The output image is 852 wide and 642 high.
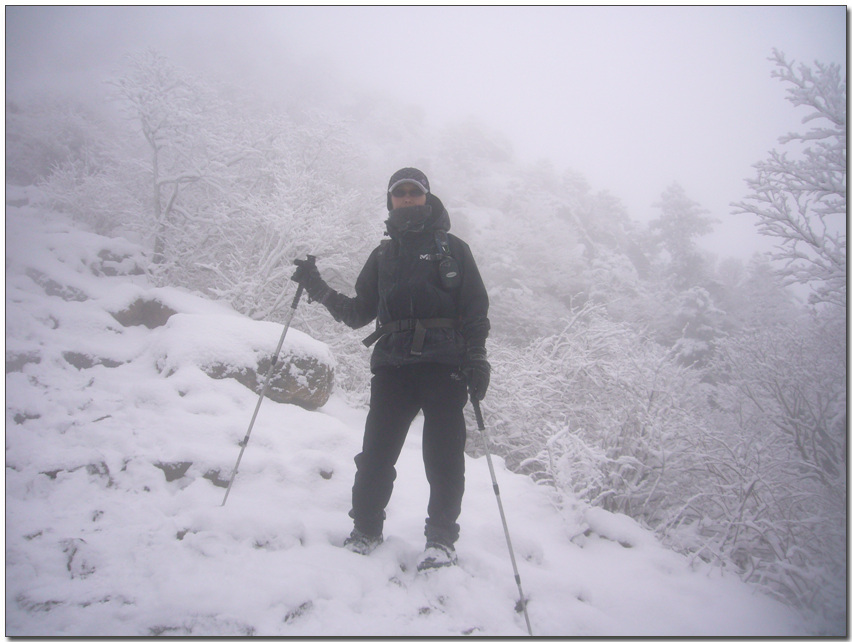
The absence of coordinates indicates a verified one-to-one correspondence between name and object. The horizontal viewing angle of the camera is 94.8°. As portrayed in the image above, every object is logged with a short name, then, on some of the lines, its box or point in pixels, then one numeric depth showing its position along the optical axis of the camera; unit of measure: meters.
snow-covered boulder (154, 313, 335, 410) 5.74
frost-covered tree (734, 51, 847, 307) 7.04
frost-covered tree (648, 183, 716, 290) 29.78
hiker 2.50
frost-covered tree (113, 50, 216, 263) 15.24
